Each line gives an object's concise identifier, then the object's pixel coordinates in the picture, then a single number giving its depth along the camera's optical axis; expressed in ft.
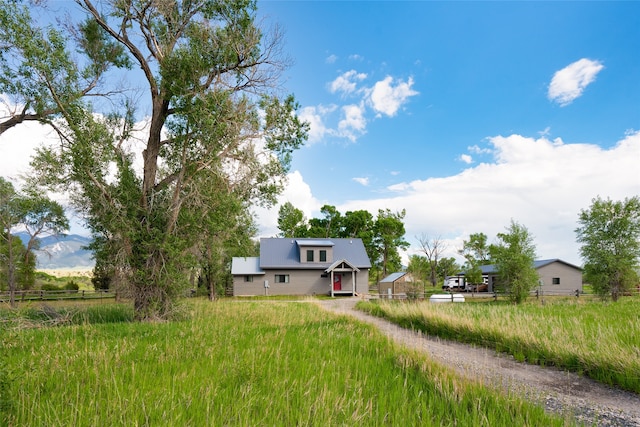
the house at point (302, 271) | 126.31
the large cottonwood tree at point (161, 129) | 39.93
